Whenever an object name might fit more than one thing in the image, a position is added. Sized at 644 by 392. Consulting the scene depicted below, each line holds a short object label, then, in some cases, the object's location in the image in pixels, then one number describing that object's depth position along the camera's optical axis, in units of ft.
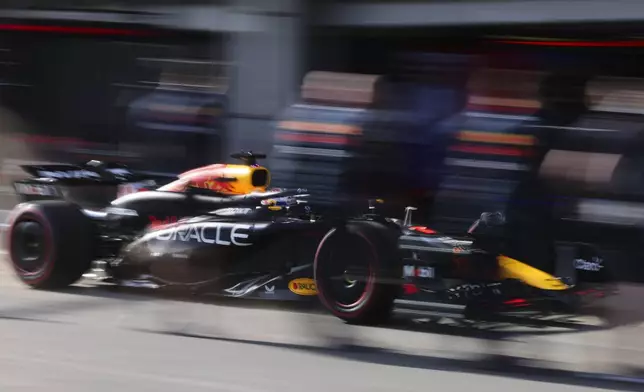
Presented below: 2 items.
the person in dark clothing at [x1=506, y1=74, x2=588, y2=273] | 41.52
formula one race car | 42.24
